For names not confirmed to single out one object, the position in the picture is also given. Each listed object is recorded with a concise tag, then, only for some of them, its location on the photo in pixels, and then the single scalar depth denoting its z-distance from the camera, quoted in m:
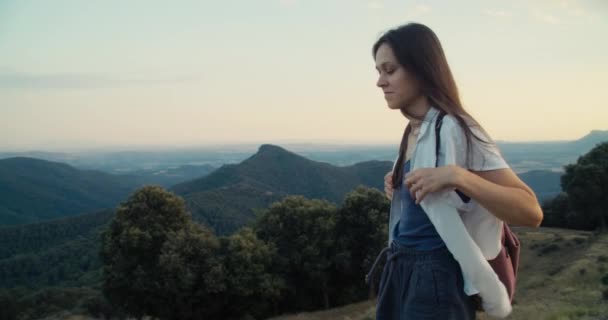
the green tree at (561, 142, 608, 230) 34.44
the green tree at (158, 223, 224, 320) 22.89
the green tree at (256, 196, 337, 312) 26.23
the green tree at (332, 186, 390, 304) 25.64
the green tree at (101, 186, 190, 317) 23.31
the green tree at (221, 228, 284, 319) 24.09
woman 1.81
